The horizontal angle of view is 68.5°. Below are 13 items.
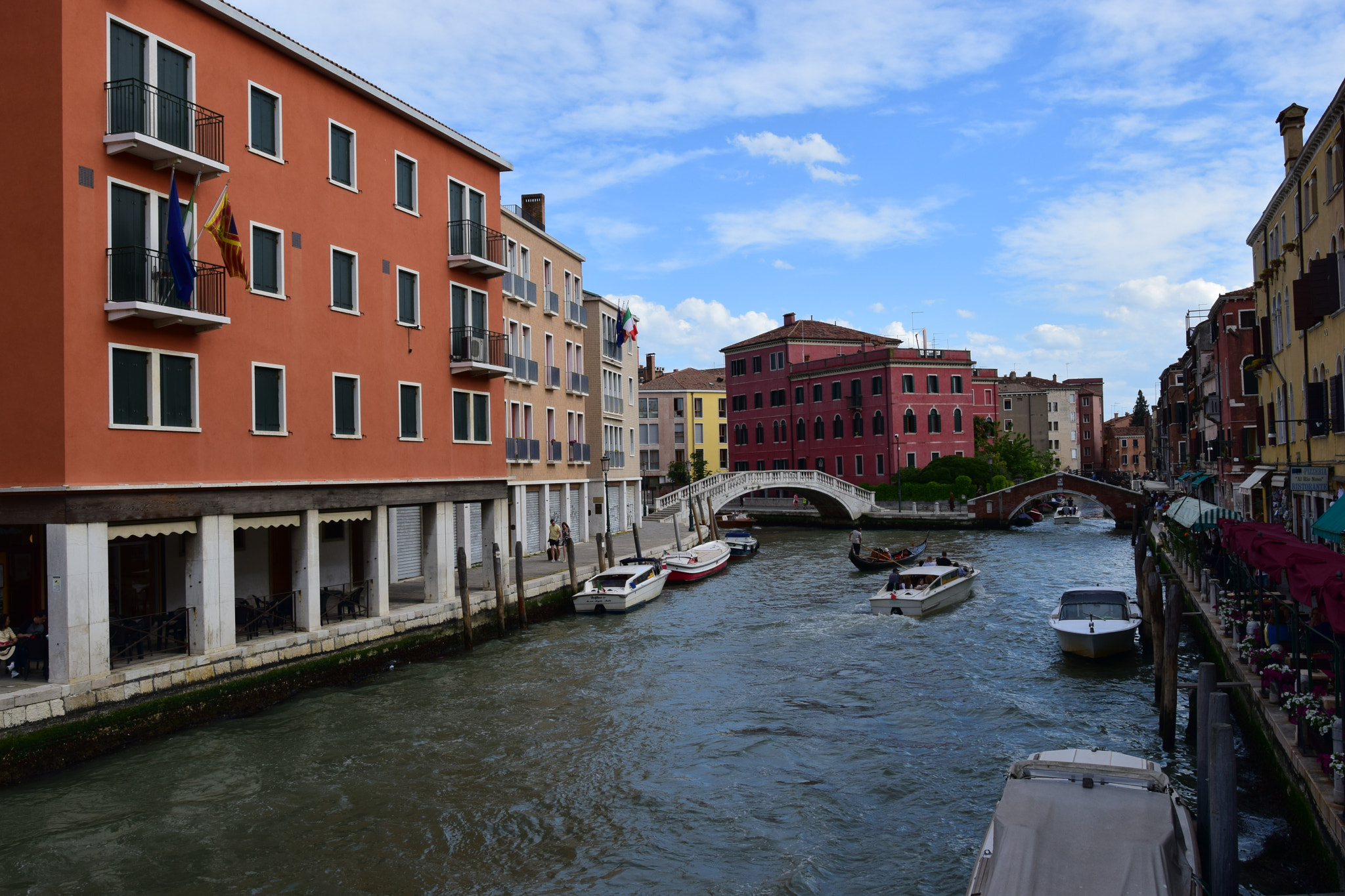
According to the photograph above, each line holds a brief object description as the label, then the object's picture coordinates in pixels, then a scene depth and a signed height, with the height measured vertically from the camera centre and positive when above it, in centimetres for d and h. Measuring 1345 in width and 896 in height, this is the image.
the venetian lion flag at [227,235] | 1467 +366
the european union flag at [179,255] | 1410 +326
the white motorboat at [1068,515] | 5788 -330
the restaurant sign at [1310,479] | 1953 -50
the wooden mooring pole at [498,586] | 2220 -256
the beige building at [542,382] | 3272 +324
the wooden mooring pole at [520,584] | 2294 -259
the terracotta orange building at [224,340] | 1328 +233
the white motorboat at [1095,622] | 1875 -319
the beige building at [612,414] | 4209 +252
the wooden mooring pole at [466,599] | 2048 -261
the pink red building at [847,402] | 6122 +416
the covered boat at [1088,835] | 715 -290
